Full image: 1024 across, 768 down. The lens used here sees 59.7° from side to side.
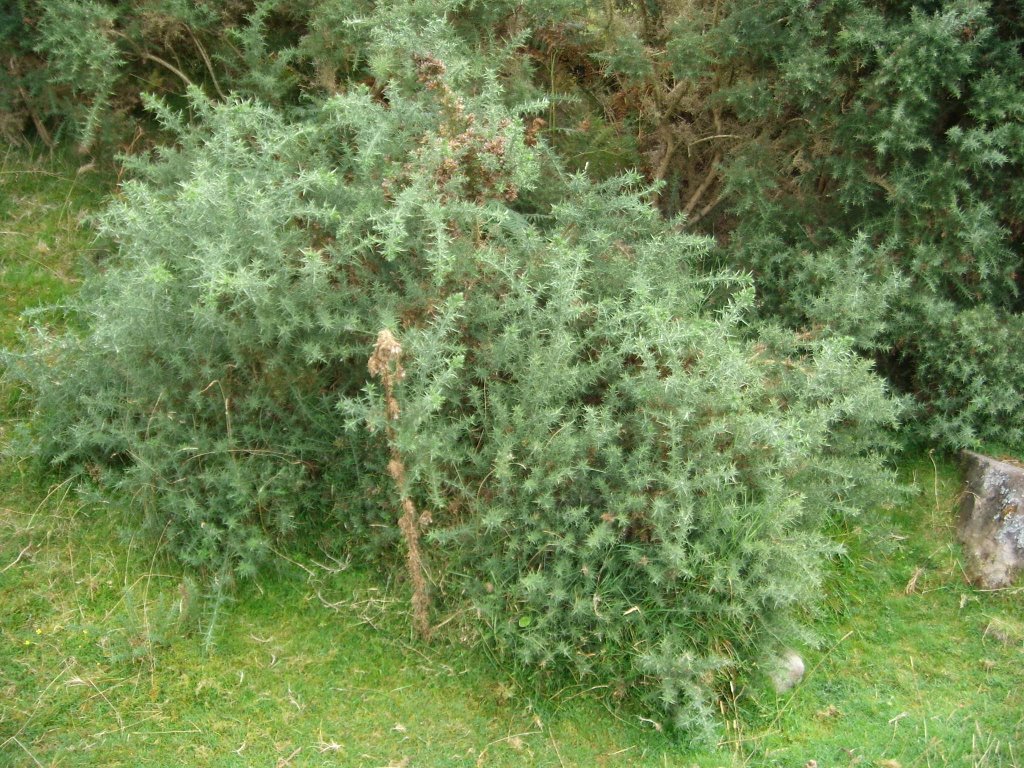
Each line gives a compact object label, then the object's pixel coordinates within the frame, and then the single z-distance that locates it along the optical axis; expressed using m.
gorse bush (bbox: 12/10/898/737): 3.61
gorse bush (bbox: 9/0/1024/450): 4.57
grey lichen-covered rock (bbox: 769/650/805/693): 3.75
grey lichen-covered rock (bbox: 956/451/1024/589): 4.34
